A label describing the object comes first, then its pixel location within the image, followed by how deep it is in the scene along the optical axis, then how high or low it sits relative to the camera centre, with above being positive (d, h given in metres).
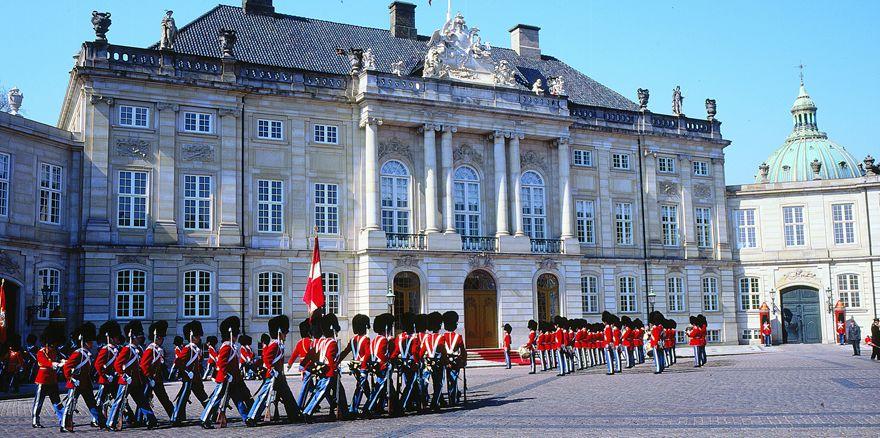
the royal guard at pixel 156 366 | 17.94 -1.06
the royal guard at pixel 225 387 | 17.34 -1.47
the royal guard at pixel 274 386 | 17.81 -1.50
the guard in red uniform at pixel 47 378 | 17.61 -1.23
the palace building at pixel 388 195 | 35.22 +5.32
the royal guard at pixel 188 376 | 18.14 -1.29
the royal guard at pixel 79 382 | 17.20 -1.30
